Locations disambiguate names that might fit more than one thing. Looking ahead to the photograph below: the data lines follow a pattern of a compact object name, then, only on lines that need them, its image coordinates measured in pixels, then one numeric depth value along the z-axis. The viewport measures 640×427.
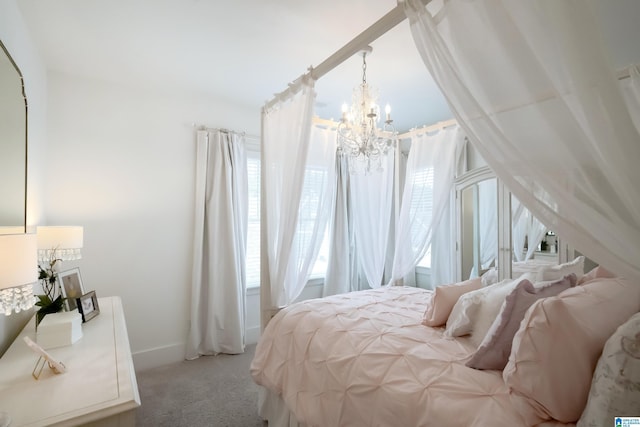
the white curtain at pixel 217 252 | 3.24
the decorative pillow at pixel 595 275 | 1.53
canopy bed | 0.82
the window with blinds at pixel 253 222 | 3.66
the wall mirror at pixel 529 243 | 2.35
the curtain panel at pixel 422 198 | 3.12
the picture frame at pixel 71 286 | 1.93
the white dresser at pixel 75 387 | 1.00
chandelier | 2.30
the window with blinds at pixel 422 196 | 3.27
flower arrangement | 1.77
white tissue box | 1.51
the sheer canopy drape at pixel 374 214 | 3.55
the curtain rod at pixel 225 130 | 3.31
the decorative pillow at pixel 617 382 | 0.86
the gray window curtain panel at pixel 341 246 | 4.03
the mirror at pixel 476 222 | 2.85
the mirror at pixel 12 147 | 1.51
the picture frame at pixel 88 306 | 1.92
